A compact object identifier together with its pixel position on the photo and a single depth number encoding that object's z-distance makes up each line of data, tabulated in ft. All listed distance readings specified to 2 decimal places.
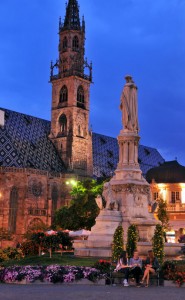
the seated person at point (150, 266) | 52.31
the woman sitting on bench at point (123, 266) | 52.65
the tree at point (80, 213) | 161.99
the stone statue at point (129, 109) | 91.71
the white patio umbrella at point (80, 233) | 121.30
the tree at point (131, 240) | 65.11
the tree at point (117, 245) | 61.93
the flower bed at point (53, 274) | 53.98
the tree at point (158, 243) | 60.80
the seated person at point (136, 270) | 53.10
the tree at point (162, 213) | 161.98
